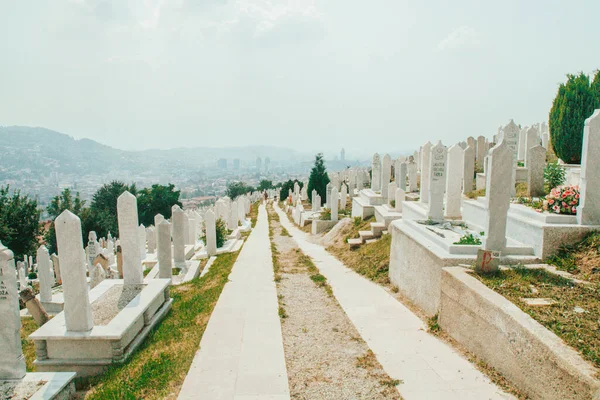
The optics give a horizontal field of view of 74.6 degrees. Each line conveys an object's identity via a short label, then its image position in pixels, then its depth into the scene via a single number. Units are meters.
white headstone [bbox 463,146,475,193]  14.53
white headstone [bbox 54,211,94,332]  5.61
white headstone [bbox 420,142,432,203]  12.97
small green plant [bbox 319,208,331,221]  20.97
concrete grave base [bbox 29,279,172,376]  5.48
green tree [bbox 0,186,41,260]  26.36
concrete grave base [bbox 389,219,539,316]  6.83
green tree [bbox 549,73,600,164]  13.32
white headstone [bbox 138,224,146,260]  16.79
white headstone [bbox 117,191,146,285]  7.75
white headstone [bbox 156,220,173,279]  10.41
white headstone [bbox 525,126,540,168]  12.86
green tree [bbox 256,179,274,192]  98.60
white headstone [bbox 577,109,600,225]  6.55
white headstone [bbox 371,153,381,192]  20.47
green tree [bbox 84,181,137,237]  36.49
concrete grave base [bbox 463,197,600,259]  6.64
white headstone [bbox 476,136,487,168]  18.39
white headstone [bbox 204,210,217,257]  14.88
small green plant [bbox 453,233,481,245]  7.32
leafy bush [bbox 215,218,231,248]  16.81
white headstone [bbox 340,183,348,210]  23.13
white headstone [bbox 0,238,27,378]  4.51
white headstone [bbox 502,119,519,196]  12.04
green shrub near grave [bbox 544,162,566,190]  9.60
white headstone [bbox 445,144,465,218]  10.62
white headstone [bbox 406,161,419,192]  17.94
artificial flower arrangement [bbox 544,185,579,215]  6.96
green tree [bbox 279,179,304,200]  49.79
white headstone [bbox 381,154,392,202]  17.22
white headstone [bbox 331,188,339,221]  19.98
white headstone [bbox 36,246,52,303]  12.05
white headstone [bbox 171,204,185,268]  12.36
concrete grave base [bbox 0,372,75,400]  4.22
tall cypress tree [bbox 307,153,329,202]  31.20
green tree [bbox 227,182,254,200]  99.06
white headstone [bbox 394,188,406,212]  14.56
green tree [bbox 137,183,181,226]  51.22
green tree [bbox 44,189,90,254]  41.91
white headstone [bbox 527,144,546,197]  9.05
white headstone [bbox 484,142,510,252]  6.40
